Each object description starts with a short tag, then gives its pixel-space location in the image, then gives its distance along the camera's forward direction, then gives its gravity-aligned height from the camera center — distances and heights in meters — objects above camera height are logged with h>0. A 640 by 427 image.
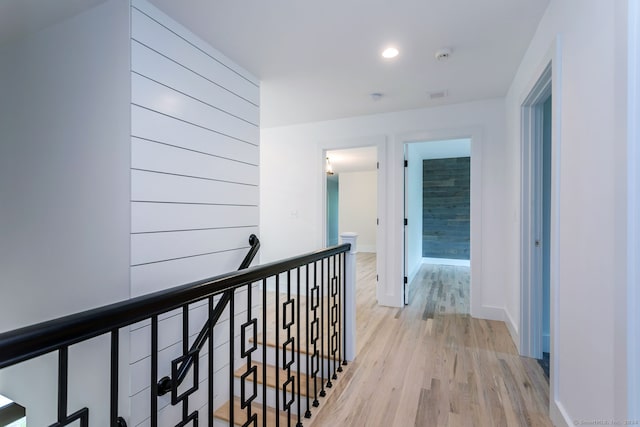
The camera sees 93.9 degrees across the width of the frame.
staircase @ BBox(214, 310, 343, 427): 1.97 -1.34
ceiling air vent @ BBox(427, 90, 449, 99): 3.12 +1.27
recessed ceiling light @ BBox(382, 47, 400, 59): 2.30 +1.27
